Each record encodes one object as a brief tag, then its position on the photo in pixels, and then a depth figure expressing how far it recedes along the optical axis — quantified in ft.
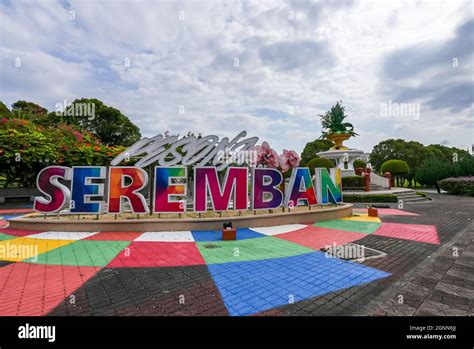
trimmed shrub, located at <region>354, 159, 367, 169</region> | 154.82
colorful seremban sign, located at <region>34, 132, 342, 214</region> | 34.99
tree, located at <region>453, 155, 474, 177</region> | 105.09
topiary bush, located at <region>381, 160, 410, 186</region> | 124.77
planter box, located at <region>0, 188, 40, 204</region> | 72.48
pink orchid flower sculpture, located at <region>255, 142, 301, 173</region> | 44.57
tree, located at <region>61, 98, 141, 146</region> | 137.39
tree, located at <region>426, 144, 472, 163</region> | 191.37
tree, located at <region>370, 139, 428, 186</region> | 174.29
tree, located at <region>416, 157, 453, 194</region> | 115.24
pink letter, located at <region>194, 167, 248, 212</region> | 36.91
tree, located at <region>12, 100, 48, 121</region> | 123.83
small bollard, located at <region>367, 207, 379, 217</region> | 47.99
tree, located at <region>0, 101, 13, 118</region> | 98.12
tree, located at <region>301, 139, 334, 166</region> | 194.67
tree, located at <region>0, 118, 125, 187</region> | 59.41
